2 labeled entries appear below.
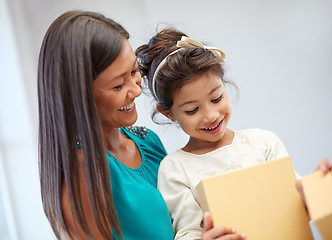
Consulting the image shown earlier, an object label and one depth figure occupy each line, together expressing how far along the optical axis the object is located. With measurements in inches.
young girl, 49.2
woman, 42.3
